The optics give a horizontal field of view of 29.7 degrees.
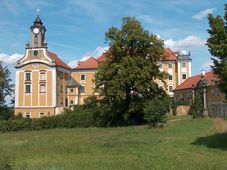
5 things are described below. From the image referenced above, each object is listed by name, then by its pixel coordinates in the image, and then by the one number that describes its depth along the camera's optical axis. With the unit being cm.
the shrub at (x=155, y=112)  5172
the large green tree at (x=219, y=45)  2659
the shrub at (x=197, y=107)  6788
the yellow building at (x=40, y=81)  9594
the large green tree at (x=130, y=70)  6238
